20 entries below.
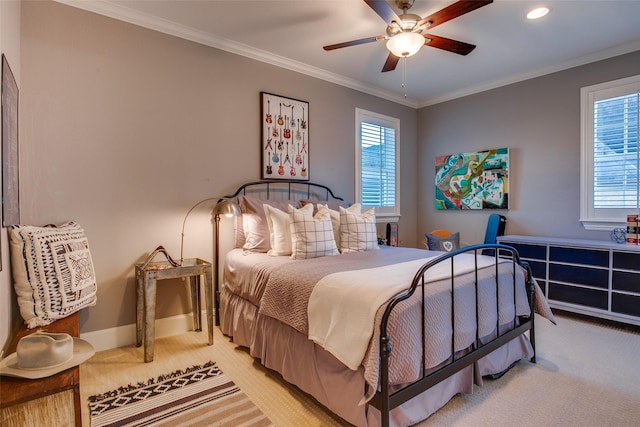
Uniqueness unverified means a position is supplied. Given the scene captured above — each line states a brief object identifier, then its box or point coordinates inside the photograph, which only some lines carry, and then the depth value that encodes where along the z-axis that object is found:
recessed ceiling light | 2.61
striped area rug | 1.74
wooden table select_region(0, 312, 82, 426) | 1.11
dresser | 2.93
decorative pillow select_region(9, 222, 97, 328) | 1.86
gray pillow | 4.12
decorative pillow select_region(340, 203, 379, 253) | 2.95
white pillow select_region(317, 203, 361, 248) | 3.04
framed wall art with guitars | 3.41
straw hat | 1.21
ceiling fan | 1.99
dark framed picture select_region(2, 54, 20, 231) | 1.66
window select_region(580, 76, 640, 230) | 3.23
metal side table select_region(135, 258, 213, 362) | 2.34
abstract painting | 4.12
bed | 1.51
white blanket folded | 1.52
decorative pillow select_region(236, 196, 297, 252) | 2.87
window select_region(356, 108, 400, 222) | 4.33
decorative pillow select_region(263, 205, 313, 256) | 2.72
